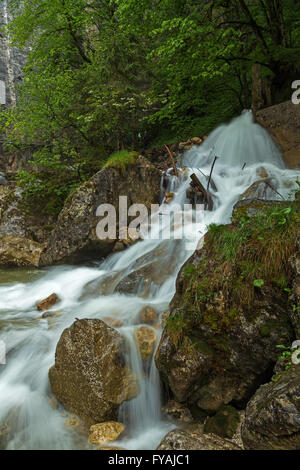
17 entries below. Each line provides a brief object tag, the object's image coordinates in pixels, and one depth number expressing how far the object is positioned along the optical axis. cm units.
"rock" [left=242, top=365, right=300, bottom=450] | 198
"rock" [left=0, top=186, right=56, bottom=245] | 809
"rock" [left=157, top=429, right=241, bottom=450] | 230
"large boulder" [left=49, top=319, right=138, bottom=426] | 309
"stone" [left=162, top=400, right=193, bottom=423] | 306
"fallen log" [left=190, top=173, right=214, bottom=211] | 716
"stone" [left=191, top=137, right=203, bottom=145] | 1050
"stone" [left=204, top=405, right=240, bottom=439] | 265
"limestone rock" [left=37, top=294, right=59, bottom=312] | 523
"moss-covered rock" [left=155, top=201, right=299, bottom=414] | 284
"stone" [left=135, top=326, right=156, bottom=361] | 357
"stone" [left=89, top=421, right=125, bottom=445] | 286
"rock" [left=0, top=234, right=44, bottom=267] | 748
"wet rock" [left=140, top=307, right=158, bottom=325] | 409
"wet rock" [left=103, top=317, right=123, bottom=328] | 414
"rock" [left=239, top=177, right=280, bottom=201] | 595
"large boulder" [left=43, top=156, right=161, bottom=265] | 696
